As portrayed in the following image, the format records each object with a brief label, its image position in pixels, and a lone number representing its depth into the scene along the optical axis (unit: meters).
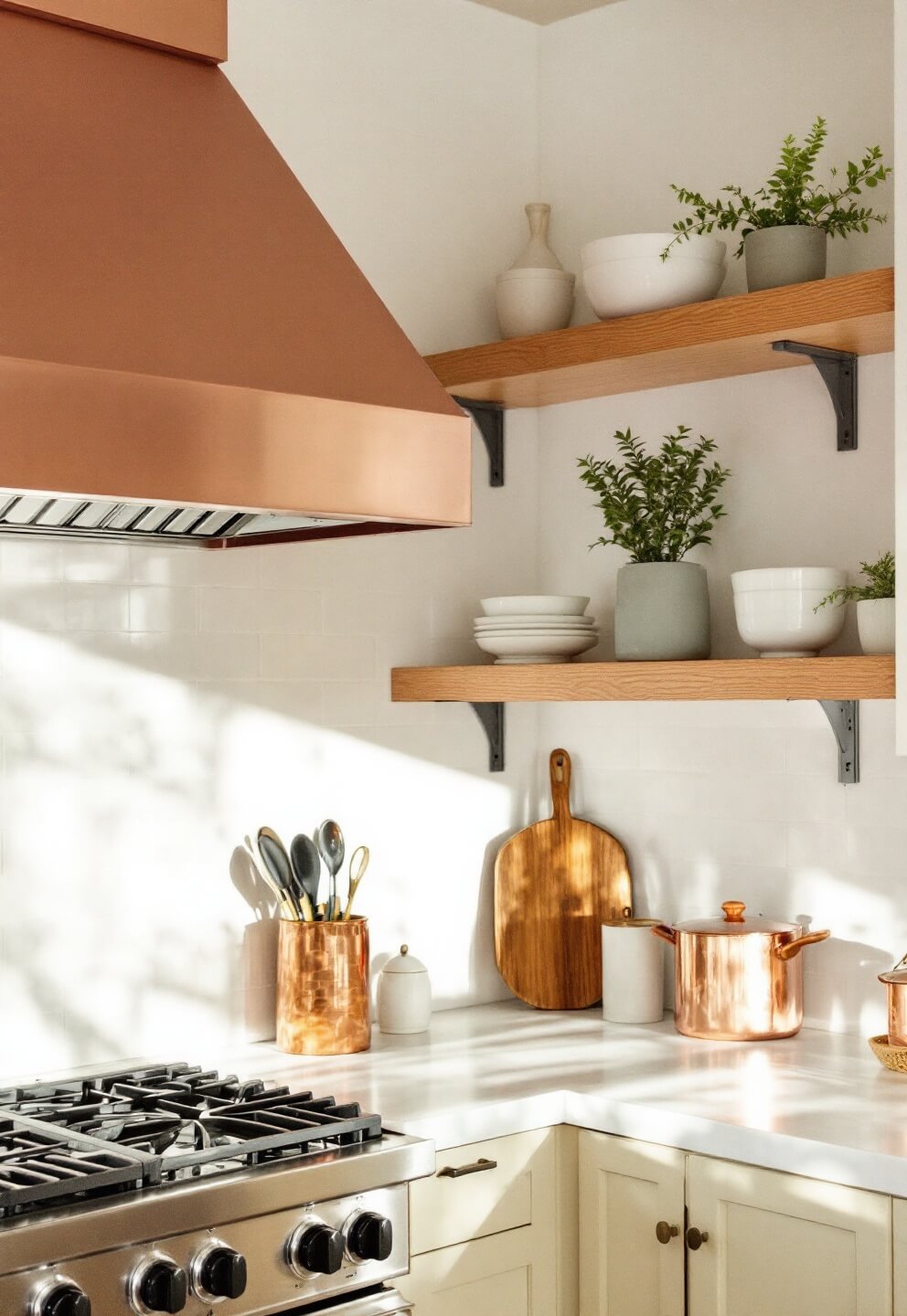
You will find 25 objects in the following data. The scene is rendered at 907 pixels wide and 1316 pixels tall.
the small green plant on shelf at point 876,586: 2.72
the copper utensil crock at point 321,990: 2.90
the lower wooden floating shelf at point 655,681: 2.64
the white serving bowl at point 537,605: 3.18
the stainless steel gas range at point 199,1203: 1.98
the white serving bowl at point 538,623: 3.19
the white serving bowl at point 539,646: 3.19
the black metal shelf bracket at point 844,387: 2.96
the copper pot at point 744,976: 2.94
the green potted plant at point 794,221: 2.83
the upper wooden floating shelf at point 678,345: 2.69
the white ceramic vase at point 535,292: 3.30
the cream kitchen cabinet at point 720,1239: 2.26
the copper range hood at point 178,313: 1.77
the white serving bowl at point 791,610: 2.78
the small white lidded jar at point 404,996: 3.10
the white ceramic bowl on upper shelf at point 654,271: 2.97
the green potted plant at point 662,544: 3.01
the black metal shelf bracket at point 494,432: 3.47
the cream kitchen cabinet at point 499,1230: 2.46
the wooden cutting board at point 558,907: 3.34
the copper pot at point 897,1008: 2.68
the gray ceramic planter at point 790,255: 2.84
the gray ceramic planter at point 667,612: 3.01
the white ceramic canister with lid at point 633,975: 3.17
